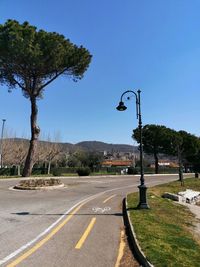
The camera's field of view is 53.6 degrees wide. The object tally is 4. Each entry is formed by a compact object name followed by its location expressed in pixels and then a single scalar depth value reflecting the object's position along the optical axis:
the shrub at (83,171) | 26.90
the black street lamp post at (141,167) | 8.70
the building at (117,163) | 75.93
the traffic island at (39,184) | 14.26
